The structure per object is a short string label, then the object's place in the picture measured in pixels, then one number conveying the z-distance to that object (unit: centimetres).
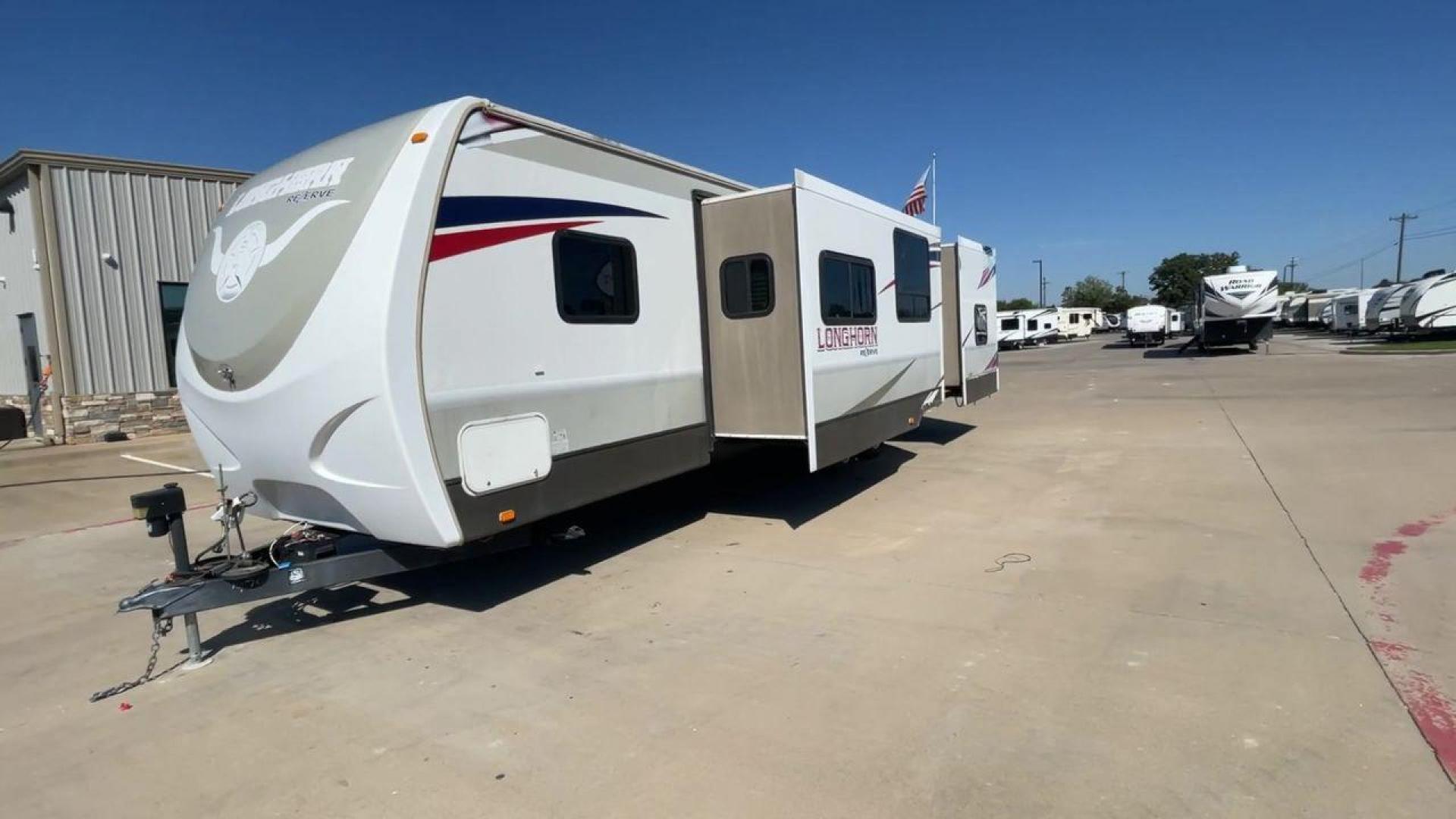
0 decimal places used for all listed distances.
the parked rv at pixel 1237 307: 2623
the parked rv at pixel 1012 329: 4775
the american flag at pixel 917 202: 1308
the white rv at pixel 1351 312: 4109
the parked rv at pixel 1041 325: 5225
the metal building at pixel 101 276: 1454
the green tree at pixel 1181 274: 8756
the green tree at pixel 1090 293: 10588
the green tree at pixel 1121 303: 10350
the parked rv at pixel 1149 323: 4150
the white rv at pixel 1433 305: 3019
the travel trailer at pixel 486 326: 409
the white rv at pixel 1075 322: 6194
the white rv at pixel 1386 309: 3425
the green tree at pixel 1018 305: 11111
